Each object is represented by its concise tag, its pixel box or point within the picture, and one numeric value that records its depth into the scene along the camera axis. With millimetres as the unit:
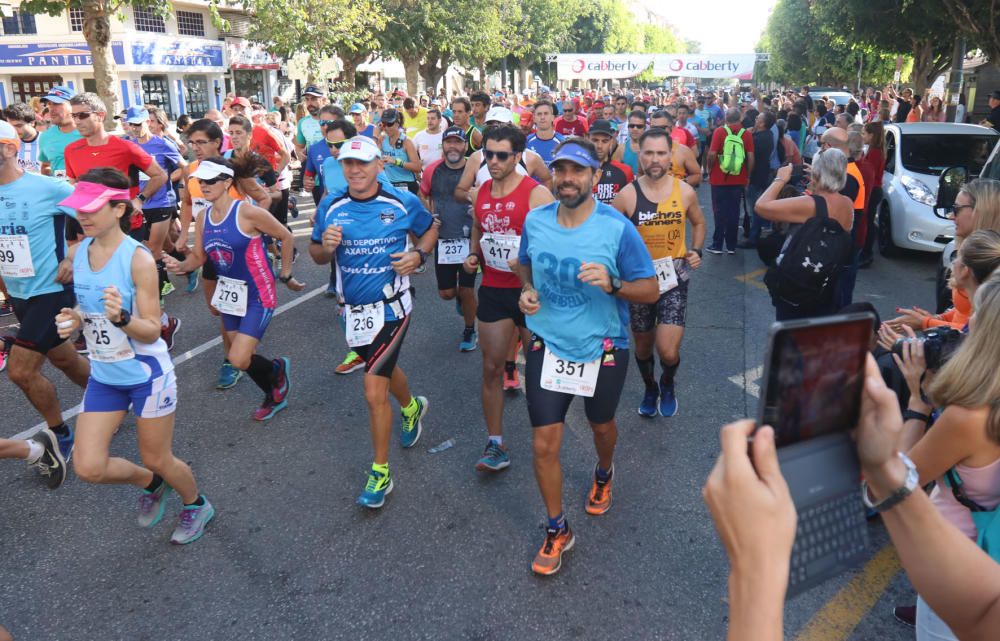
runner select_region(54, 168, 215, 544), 3559
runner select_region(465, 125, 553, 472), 4598
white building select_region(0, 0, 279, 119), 33375
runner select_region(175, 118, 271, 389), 5691
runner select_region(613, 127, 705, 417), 5139
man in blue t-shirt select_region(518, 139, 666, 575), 3545
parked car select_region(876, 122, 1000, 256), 9391
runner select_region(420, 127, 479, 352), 6434
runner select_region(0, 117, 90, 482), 4664
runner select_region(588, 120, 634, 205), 6793
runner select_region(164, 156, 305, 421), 5016
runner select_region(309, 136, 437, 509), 4266
